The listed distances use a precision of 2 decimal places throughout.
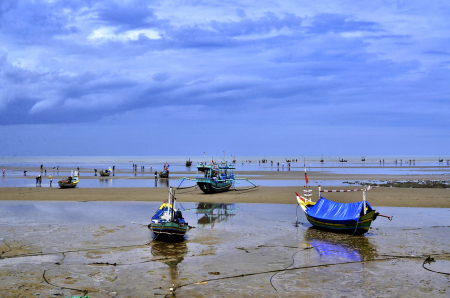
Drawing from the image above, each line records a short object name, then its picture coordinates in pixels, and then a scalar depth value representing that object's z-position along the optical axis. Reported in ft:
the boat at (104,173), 211.76
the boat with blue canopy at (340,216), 60.59
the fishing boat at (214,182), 122.31
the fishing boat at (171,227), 56.85
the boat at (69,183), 139.33
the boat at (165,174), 195.99
